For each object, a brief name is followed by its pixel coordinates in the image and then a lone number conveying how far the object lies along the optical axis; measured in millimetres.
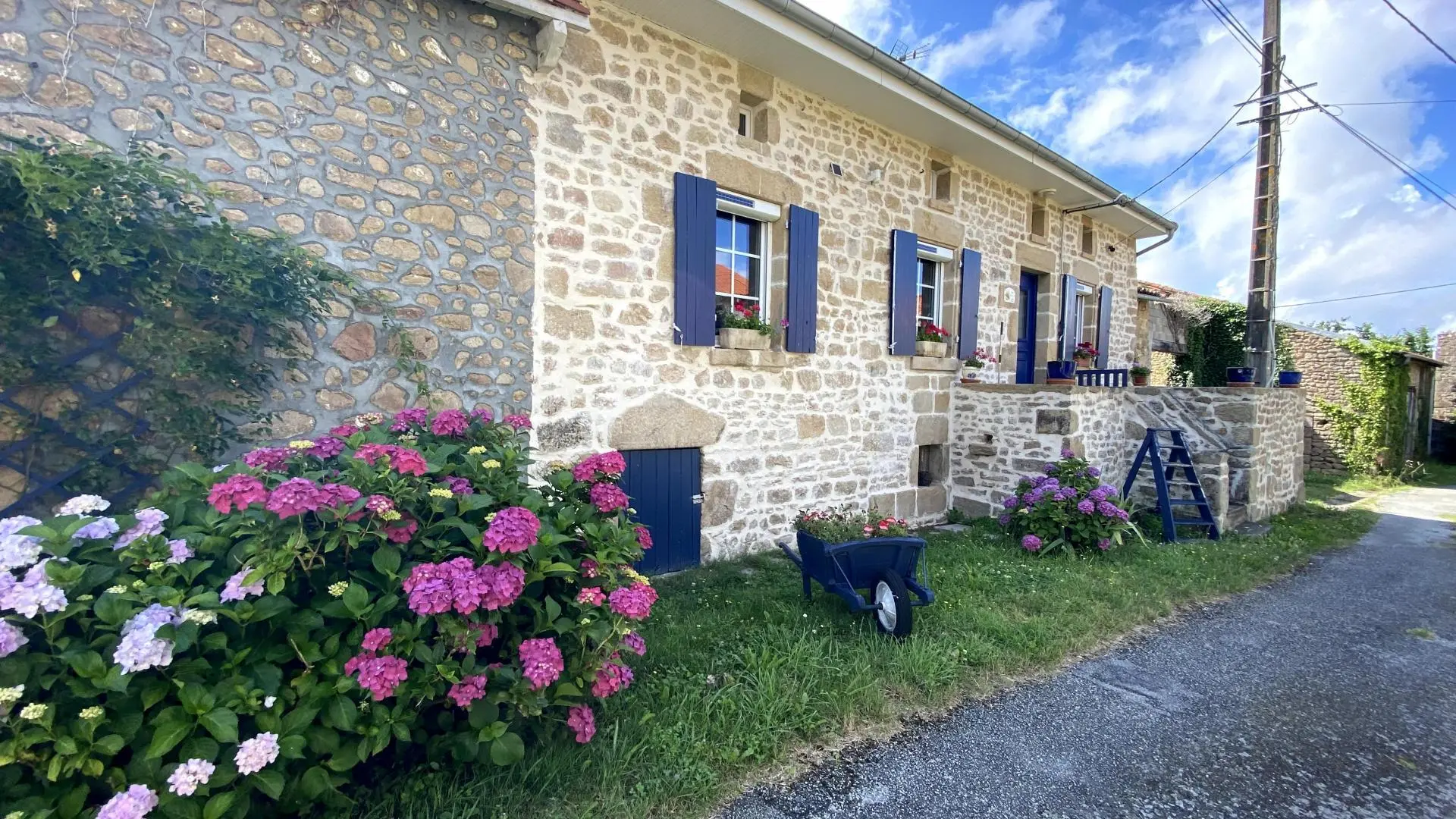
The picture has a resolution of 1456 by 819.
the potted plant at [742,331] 5375
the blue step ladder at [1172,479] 6293
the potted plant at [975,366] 7520
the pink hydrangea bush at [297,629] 1610
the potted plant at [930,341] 7156
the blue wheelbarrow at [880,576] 3582
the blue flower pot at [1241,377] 7719
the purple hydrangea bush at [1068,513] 5547
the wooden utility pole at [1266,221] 8297
